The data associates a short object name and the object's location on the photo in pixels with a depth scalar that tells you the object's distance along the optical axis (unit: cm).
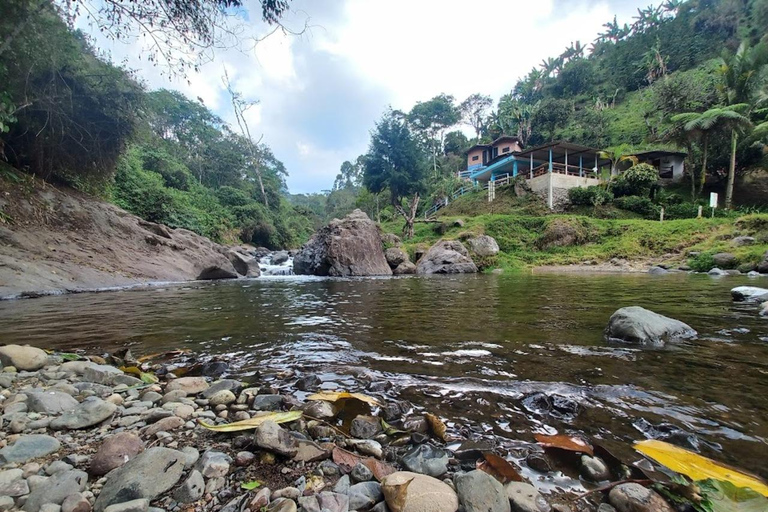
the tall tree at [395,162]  2884
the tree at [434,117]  5753
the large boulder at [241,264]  1828
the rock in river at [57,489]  138
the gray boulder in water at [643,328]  406
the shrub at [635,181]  2856
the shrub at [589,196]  2920
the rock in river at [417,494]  144
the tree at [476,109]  6041
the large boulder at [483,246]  2406
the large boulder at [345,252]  1872
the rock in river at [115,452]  167
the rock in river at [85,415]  210
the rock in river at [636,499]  146
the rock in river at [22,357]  318
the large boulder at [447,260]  2123
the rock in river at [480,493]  146
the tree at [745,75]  2697
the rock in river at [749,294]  660
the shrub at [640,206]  2697
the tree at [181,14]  543
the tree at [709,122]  2394
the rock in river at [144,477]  144
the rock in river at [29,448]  169
